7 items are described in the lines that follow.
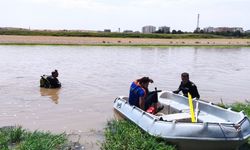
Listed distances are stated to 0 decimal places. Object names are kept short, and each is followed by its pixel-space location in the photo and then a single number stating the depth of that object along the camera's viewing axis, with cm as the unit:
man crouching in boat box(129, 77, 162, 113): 976
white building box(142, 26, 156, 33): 19488
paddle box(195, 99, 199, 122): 903
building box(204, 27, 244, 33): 16780
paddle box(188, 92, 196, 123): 856
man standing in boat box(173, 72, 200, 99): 1110
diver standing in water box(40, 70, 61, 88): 1630
